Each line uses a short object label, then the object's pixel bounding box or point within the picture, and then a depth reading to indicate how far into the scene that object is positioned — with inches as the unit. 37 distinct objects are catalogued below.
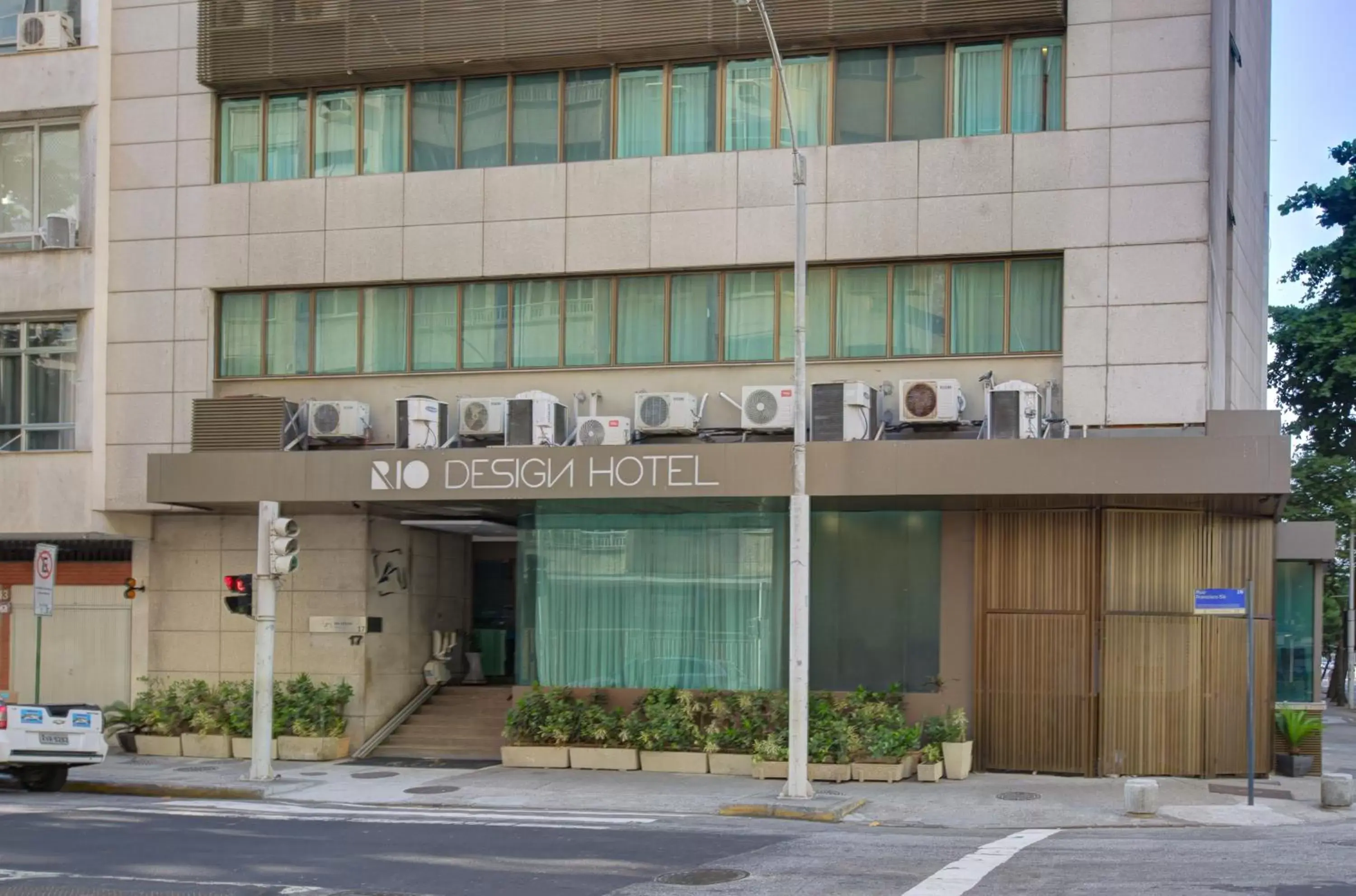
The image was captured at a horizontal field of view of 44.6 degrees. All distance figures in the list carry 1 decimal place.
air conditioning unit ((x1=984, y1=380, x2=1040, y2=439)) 837.2
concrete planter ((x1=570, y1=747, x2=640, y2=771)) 901.8
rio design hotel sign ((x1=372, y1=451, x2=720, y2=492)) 860.0
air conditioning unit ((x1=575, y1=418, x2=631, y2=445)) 896.3
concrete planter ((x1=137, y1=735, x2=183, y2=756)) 971.9
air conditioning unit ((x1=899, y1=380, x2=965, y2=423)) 851.4
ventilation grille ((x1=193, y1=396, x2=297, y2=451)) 953.5
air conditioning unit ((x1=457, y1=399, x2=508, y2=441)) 920.9
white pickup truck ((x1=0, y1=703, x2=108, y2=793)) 780.0
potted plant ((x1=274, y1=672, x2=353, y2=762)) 956.0
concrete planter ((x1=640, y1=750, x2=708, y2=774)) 887.1
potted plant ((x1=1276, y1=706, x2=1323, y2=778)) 907.4
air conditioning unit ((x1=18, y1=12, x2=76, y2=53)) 1023.6
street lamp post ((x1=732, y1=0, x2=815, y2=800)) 756.0
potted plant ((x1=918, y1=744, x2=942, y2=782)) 844.0
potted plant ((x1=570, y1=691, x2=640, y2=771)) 902.4
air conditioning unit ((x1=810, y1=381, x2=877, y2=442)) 858.1
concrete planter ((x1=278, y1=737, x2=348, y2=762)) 954.1
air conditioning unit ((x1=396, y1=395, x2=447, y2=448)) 920.3
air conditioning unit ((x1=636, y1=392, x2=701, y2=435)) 895.1
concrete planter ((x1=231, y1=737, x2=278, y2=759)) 953.5
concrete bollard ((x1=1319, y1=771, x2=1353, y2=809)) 743.1
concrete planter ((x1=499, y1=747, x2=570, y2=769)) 914.1
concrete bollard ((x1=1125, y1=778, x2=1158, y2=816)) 722.8
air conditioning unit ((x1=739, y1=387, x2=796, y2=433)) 876.6
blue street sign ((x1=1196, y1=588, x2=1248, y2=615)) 766.5
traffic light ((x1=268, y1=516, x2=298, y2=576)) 845.2
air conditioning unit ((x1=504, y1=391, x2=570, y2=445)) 902.4
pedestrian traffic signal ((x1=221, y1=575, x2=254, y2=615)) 841.5
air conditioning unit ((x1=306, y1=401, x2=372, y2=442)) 942.4
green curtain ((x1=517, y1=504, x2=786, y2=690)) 925.2
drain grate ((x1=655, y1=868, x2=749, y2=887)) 506.6
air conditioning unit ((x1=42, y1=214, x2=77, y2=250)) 1015.6
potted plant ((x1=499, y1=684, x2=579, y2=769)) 916.0
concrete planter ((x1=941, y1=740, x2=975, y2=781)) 853.8
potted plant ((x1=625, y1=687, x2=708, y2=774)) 890.1
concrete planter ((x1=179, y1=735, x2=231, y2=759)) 960.9
